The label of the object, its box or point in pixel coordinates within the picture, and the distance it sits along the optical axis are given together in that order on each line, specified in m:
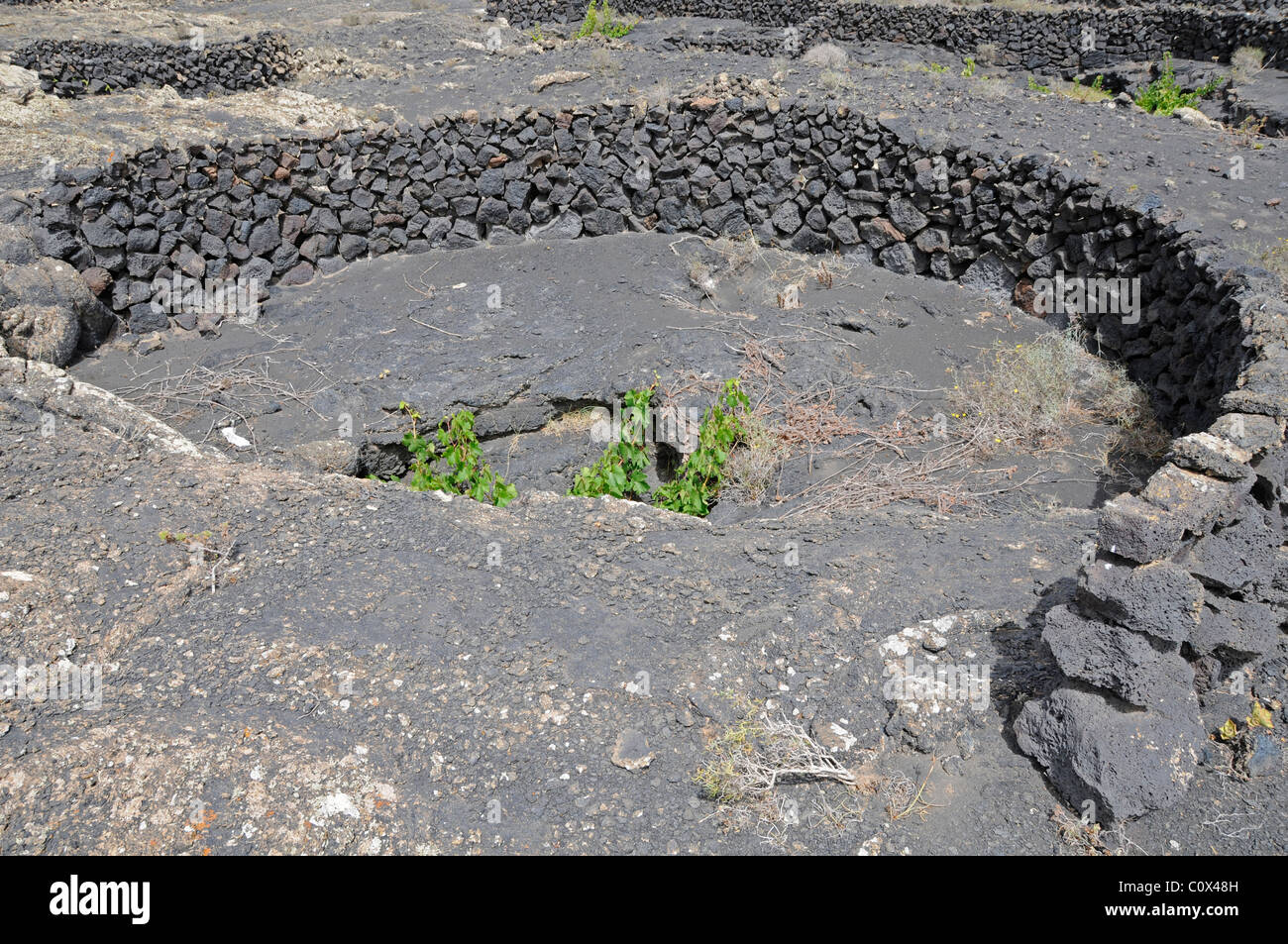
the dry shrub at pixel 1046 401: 7.21
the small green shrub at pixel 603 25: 17.58
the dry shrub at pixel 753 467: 7.04
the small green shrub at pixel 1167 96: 12.80
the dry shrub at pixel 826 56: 13.30
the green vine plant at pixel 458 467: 7.02
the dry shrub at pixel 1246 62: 14.89
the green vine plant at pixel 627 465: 7.14
